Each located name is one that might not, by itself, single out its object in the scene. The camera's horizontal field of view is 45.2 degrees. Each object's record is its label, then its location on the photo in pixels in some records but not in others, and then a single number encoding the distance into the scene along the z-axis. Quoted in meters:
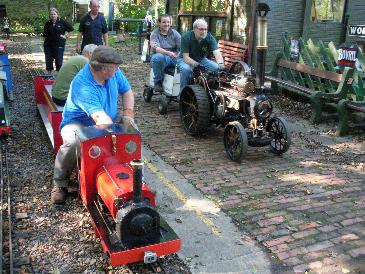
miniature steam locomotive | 3.21
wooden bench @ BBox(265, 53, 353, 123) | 7.71
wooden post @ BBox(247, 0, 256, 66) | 10.10
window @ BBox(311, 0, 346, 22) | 11.30
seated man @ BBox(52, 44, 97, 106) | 5.84
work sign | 7.83
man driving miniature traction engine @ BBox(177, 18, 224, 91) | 7.21
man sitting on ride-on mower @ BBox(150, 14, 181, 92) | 8.16
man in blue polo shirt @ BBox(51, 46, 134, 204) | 3.87
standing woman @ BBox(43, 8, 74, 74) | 10.43
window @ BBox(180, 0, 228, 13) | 11.52
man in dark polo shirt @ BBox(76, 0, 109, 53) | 9.06
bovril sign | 7.27
